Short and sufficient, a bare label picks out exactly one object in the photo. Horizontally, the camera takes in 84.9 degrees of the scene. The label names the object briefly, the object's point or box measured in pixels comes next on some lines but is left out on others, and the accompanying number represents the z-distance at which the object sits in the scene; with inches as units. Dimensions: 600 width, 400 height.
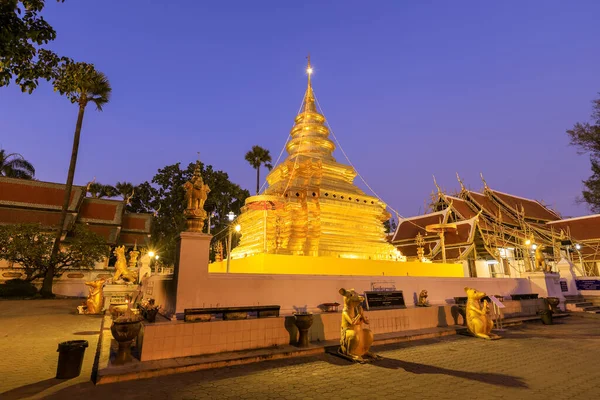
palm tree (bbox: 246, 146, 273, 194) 1678.2
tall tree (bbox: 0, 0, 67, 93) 176.9
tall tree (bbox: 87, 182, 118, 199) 1858.1
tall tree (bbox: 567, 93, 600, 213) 1141.7
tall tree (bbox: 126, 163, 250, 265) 1366.9
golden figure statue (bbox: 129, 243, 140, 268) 786.8
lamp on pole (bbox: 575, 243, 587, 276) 991.4
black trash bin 225.0
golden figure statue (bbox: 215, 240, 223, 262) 617.5
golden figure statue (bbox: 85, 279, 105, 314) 584.7
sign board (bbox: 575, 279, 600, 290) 754.2
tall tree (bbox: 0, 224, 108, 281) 828.6
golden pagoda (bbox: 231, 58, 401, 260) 563.8
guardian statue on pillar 327.0
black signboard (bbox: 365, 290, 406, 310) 383.9
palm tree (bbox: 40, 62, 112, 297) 874.8
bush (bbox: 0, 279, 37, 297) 845.2
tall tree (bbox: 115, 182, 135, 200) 1911.9
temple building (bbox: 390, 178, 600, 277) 886.4
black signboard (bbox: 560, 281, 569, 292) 725.8
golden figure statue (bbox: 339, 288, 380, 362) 275.0
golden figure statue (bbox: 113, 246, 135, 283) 621.9
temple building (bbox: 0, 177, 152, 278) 1099.3
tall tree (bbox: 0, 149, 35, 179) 1369.3
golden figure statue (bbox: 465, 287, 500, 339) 379.2
